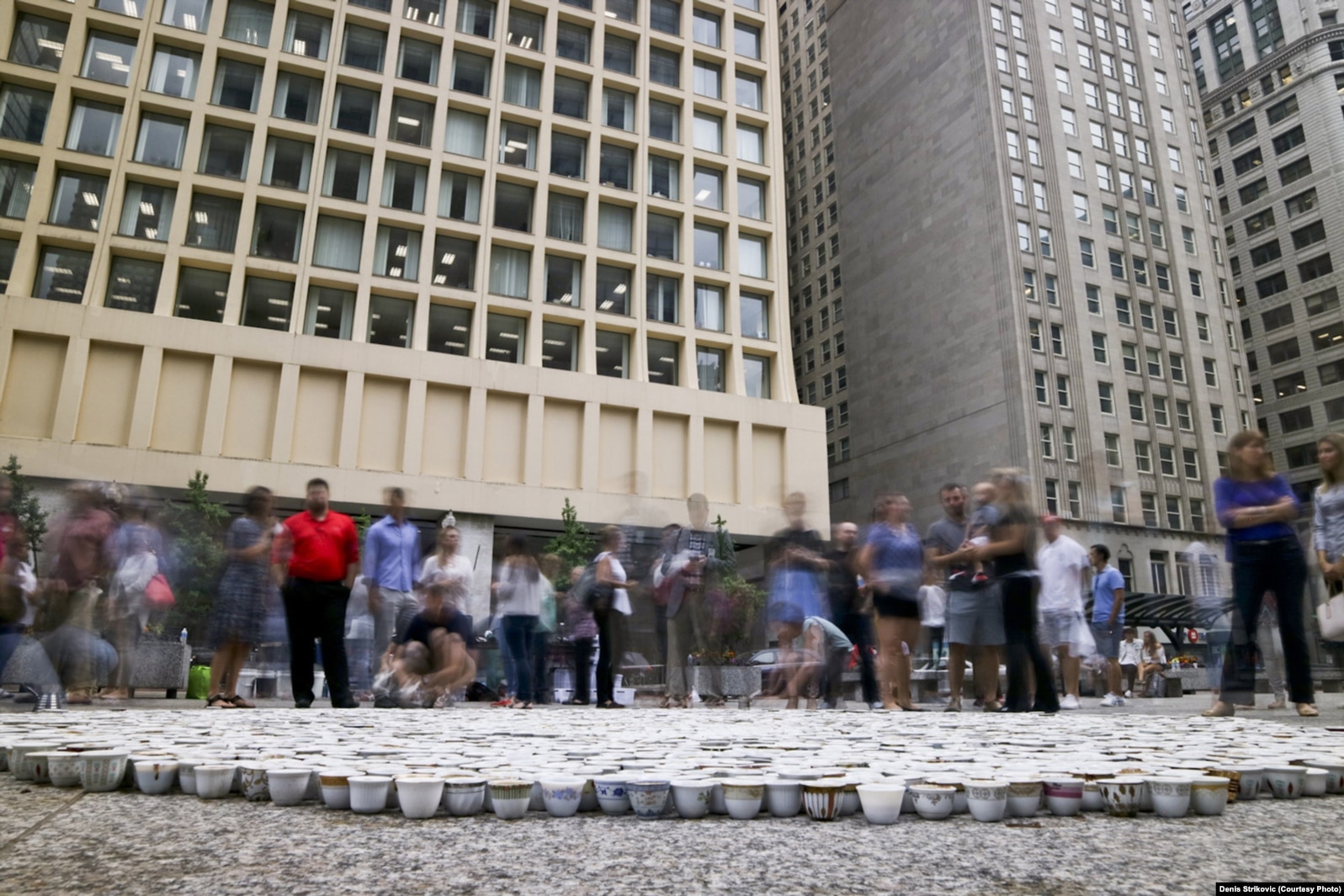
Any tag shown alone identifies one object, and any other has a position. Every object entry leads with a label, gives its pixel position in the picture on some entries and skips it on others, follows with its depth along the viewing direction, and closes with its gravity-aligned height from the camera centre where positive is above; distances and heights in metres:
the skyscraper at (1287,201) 58.78 +32.48
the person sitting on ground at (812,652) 8.89 +0.06
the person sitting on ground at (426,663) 8.34 -0.09
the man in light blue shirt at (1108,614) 10.49 +0.55
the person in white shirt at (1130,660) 14.52 +0.02
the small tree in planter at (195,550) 21.25 +2.41
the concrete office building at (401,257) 26.16 +13.36
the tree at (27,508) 21.31 +3.44
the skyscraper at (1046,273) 45.09 +21.37
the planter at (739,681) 13.67 -0.38
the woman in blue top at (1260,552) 6.00 +0.75
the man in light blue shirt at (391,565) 8.98 +0.89
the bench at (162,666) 11.12 -0.21
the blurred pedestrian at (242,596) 7.79 +0.48
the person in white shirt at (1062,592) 8.80 +0.67
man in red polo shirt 7.63 +0.56
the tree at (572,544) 25.70 +3.26
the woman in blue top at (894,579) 7.96 +0.71
